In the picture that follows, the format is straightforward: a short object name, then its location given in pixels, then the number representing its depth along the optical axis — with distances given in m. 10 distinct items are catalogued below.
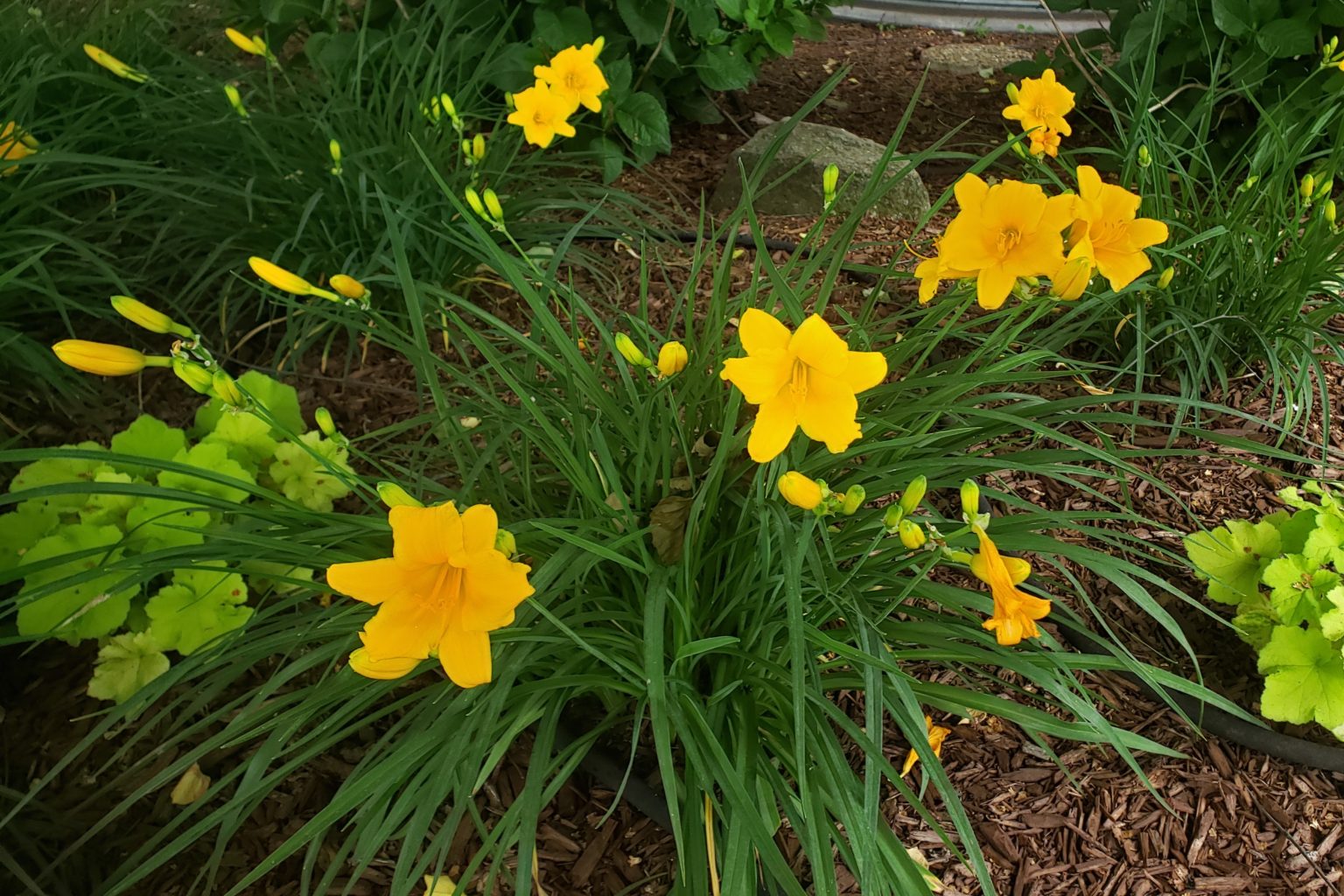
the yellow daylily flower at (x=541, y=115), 1.96
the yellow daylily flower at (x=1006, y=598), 0.92
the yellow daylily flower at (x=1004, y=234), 1.01
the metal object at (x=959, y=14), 5.38
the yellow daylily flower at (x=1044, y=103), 1.64
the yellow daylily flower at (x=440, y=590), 0.78
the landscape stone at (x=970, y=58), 4.34
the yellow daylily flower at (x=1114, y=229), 1.10
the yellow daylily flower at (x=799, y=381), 0.87
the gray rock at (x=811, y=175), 2.79
